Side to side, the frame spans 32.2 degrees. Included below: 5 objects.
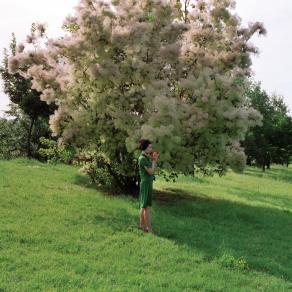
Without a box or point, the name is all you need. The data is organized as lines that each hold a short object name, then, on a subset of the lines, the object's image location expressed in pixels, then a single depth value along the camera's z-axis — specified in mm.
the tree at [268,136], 46041
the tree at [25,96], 25391
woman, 10633
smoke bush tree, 13375
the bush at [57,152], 16016
